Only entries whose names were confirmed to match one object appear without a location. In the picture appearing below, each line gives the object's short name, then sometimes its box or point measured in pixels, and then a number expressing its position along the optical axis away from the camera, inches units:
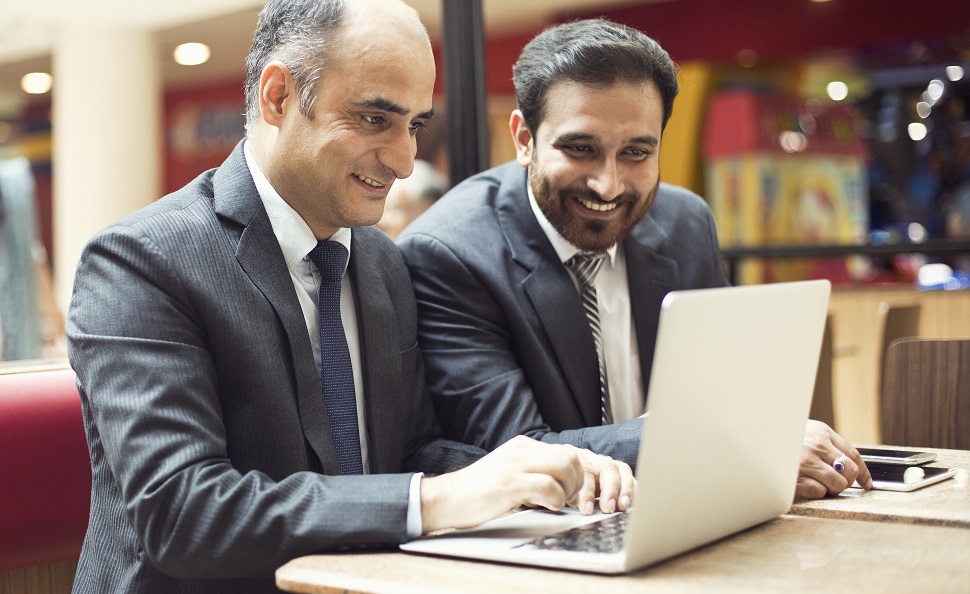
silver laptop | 37.9
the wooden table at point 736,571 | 37.8
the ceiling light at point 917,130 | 229.4
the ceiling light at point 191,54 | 249.3
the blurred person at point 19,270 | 136.9
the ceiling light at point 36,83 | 221.1
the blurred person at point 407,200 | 177.0
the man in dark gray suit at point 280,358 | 45.1
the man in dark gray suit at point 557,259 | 71.9
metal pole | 120.6
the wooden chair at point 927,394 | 82.9
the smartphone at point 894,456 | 62.4
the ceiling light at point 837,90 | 240.8
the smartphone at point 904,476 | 56.1
